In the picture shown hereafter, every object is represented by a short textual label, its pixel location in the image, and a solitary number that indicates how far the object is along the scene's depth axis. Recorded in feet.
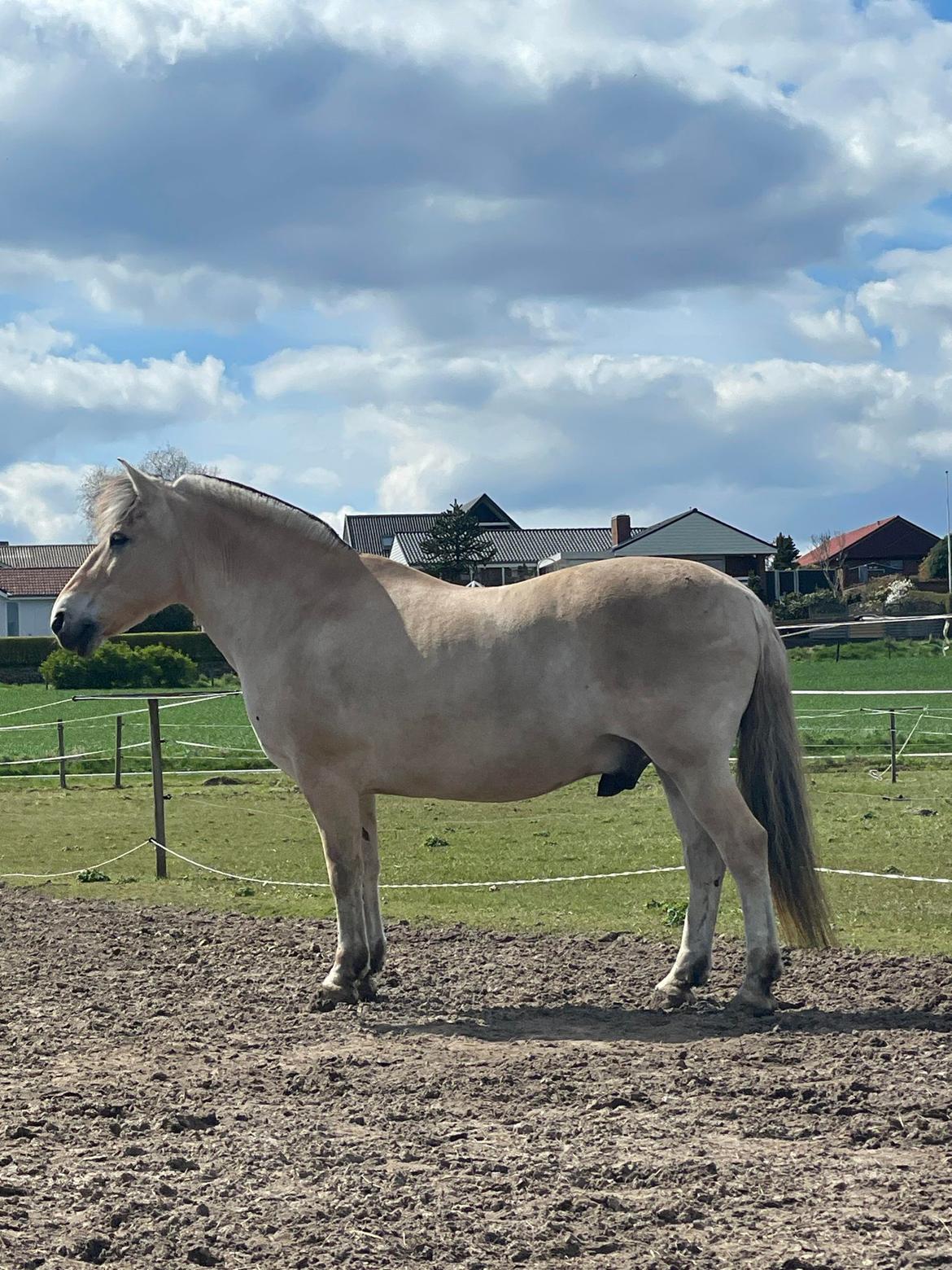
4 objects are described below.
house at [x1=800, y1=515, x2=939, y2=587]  327.06
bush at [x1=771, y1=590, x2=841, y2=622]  192.91
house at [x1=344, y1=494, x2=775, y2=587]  238.07
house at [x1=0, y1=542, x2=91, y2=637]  250.57
